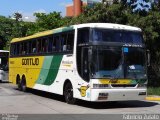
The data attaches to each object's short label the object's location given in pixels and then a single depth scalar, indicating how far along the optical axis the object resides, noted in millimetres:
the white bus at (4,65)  25131
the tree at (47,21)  35272
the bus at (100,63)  11367
